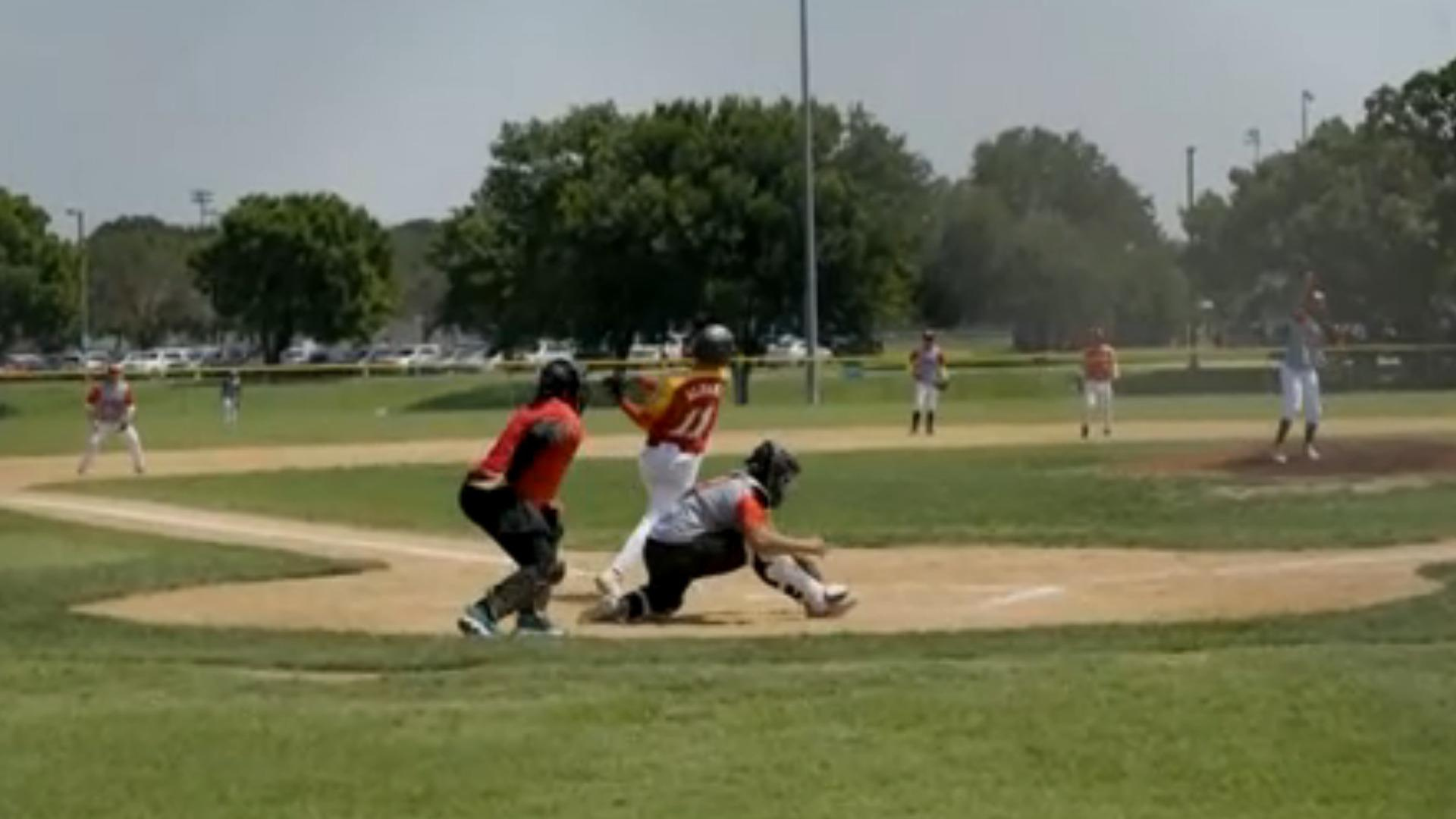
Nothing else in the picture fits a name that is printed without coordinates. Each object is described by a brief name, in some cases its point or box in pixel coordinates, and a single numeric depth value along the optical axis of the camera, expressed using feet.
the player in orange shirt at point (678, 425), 50.85
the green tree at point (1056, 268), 357.61
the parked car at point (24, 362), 309.44
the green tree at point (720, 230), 271.49
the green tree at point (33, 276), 347.15
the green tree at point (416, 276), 461.78
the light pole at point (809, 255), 192.65
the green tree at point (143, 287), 446.19
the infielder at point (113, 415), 113.70
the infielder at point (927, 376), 134.72
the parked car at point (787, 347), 280.51
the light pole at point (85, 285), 370.73
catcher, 48.93
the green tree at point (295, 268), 354.74
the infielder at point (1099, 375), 128.06
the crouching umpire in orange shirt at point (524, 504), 45.01
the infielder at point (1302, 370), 92.48
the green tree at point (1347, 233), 258.78
